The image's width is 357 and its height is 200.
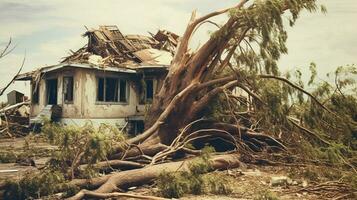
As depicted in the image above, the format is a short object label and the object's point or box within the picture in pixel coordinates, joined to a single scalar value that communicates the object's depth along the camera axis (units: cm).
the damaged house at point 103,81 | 1780
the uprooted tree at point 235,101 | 998
